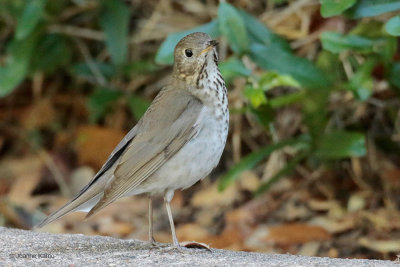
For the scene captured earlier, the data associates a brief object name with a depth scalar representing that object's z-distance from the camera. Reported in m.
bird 8.87
